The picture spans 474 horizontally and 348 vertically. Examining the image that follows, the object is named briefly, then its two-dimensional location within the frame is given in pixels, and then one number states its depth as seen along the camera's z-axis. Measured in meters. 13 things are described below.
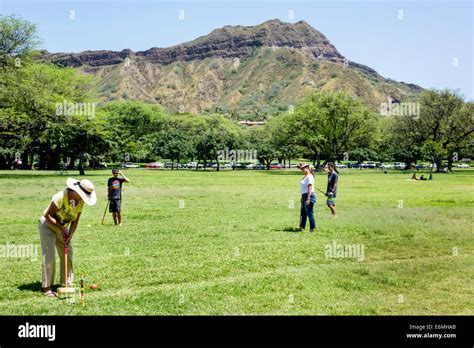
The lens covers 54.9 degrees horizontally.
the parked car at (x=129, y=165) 93.94
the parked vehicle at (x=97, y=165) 76.56
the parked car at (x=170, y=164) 98.16
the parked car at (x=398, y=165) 97.25
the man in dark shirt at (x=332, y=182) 18.28
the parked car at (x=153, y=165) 98.28
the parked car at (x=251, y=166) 93.51
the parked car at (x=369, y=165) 104.66
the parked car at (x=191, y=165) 100.18
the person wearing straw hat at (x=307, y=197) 15.14
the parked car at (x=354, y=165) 103.68
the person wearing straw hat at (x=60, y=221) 8.56
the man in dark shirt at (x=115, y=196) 16.50
